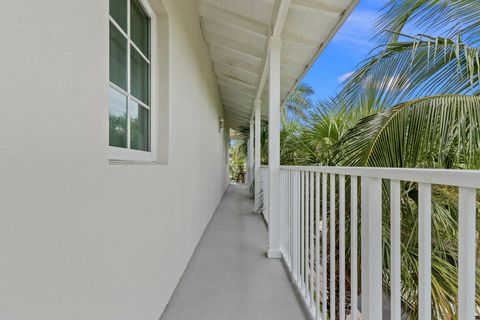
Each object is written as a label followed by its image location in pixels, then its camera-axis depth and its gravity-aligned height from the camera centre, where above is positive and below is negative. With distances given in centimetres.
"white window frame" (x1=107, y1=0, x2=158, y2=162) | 179 +49
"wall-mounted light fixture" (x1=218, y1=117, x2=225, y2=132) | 734 +103
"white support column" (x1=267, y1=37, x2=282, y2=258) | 304 +17
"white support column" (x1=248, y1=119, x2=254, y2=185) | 846 +49
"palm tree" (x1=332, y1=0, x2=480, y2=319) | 154 +32
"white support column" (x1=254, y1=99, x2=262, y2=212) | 564 +31
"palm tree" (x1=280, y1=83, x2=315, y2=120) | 1299 +422
